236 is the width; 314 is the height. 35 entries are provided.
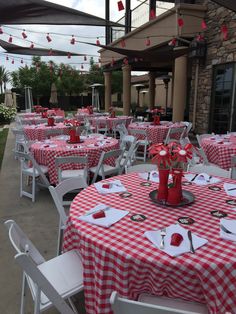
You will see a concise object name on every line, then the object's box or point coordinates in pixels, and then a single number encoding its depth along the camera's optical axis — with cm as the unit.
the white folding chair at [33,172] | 391
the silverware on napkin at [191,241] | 140
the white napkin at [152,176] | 251
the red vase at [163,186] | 195
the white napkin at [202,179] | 241
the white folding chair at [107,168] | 357
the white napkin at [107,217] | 168
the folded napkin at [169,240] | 141
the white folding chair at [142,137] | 634
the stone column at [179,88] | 862
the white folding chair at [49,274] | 134
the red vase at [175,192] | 192
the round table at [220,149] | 410
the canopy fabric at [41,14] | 512
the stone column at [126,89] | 1341
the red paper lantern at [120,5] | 539
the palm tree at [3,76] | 3088
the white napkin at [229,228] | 151
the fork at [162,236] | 144
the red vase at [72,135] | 452
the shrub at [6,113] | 1340
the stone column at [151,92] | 1619
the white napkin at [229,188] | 215
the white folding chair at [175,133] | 643
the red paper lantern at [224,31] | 672
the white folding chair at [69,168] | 346
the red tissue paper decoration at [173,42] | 816
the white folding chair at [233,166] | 324
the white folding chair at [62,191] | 218
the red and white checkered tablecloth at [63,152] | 406
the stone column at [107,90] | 1644
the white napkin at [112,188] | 223
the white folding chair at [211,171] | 274
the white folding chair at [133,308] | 97
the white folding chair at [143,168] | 289
